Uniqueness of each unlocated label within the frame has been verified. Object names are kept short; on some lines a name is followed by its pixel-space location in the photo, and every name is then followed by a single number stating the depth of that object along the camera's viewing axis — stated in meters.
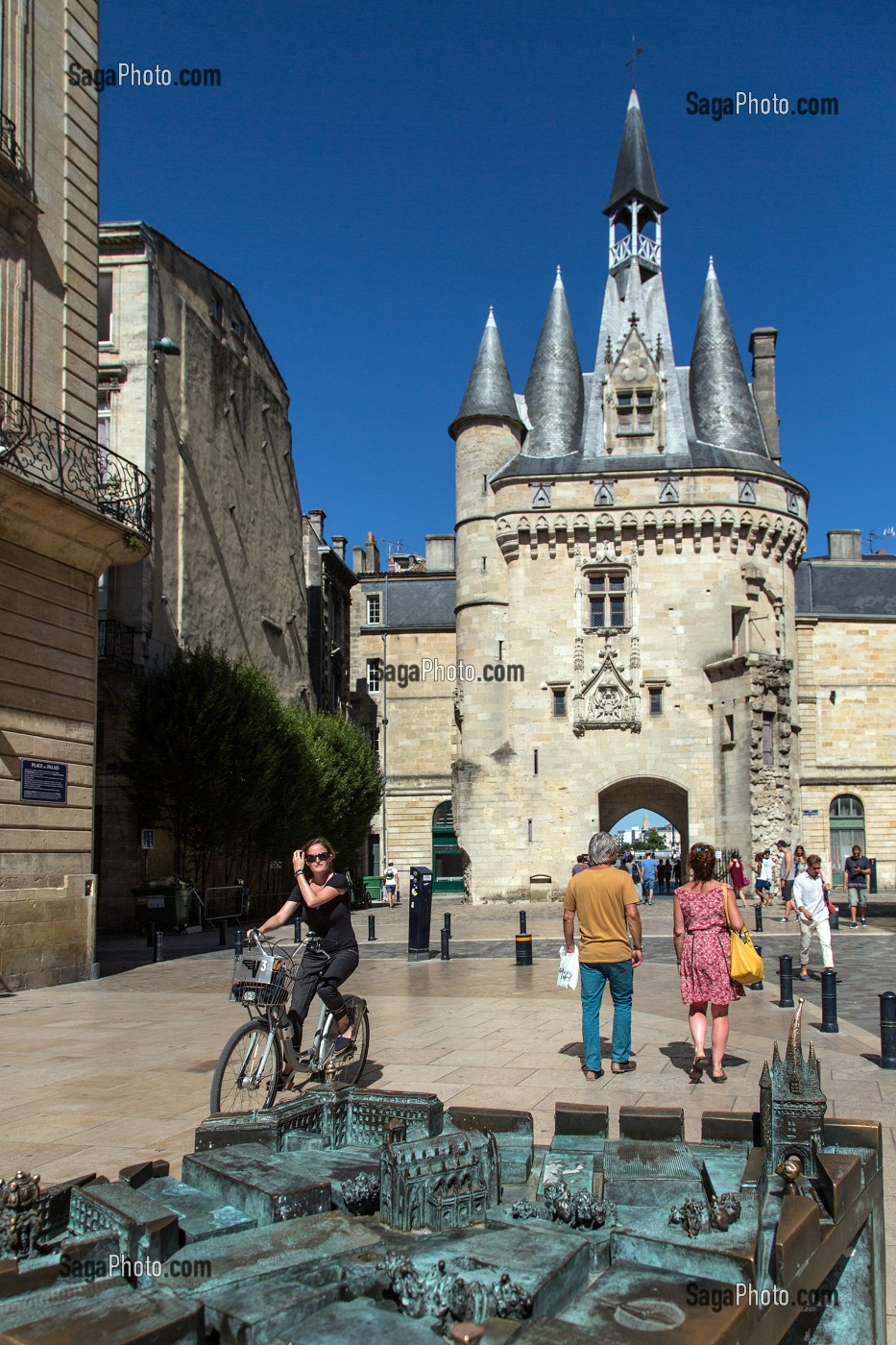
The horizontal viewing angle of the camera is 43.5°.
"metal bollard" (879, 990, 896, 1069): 7.70
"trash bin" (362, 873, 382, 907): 37.72
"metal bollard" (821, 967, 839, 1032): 9.23
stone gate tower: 32.44
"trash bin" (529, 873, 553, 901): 32.03
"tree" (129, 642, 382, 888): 23.11
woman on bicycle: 6.67
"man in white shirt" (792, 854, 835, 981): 12.56
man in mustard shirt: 7.32
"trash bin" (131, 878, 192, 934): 22.16
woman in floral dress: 7.29
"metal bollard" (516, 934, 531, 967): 15.08
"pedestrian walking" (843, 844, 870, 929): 21.94
